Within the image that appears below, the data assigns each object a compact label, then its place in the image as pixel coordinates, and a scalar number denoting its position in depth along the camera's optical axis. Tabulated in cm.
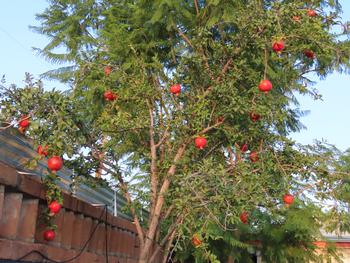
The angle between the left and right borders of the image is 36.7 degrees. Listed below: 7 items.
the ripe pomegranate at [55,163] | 331
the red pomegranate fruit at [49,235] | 353
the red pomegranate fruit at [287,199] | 521
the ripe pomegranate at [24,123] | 349
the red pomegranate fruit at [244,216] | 506
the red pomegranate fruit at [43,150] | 341
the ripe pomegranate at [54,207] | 341
